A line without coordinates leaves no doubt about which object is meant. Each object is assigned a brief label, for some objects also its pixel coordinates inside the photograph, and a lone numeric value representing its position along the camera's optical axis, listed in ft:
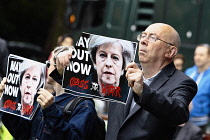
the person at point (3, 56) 26.25
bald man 13.88
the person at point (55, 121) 15.15
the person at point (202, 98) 31.60
